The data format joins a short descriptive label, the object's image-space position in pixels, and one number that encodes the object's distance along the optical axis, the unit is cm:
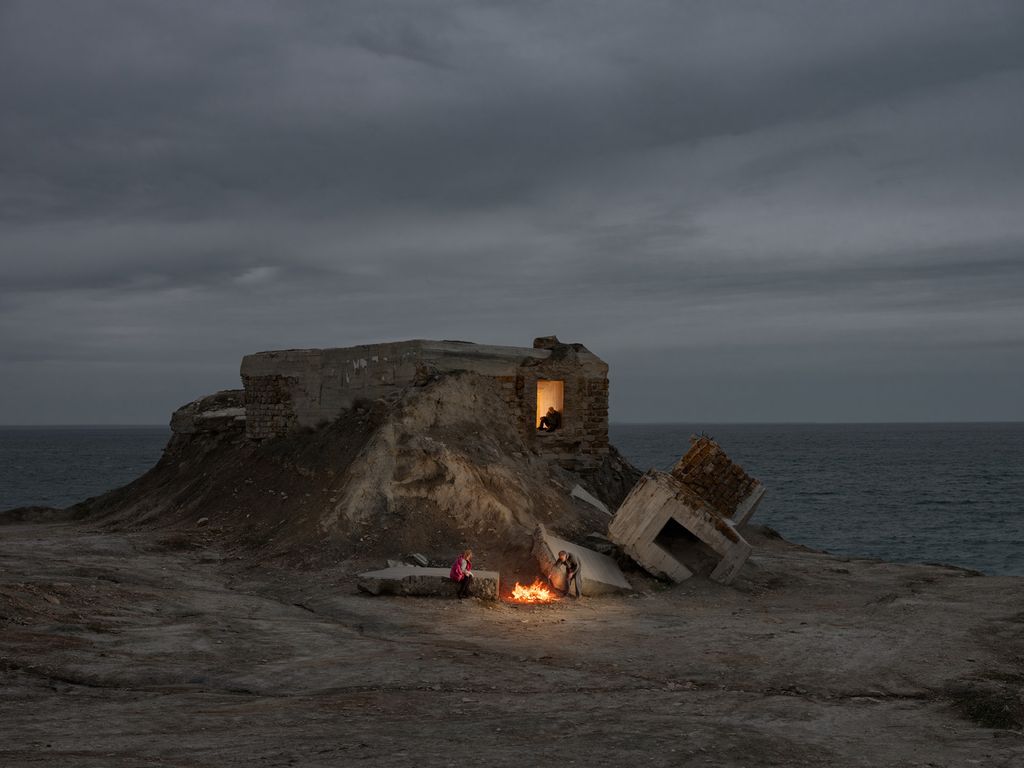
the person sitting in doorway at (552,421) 2790
